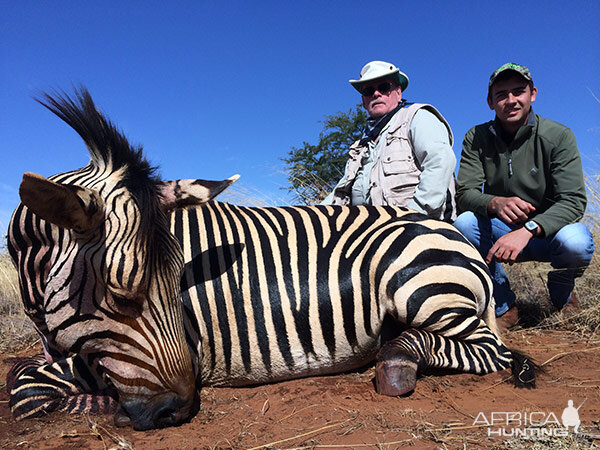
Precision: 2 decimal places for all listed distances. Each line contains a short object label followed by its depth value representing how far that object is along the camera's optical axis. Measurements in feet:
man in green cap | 12.18
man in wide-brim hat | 12.88
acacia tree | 39.73
